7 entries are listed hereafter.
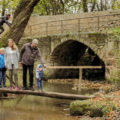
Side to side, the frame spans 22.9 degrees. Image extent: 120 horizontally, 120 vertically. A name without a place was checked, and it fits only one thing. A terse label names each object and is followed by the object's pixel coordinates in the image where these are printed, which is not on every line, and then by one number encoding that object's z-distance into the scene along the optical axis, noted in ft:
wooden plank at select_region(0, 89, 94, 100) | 28.17
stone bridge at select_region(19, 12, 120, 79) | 48.78
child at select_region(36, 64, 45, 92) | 28.35
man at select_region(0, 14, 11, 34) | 40.78
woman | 28.91
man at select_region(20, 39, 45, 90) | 27.78
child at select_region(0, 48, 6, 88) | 30.39
